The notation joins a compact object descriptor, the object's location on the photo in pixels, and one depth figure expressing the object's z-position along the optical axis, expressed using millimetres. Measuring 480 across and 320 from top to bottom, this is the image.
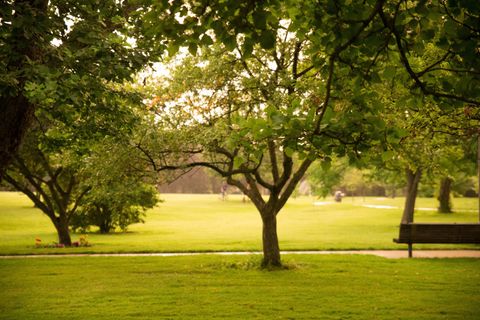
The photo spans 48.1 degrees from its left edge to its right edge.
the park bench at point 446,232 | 15906
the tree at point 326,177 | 37031
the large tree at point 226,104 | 12141
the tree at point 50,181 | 21703
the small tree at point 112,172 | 12656
